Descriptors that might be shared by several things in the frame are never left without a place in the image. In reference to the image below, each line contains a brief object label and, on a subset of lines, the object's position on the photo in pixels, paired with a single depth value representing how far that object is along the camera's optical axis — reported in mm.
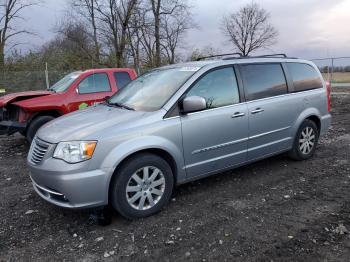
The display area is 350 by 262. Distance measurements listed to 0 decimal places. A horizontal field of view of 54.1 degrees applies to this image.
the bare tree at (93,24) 25094
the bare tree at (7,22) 24439
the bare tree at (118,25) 23812
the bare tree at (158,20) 26516
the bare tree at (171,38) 29247
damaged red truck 7230
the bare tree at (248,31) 46625
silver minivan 3539
